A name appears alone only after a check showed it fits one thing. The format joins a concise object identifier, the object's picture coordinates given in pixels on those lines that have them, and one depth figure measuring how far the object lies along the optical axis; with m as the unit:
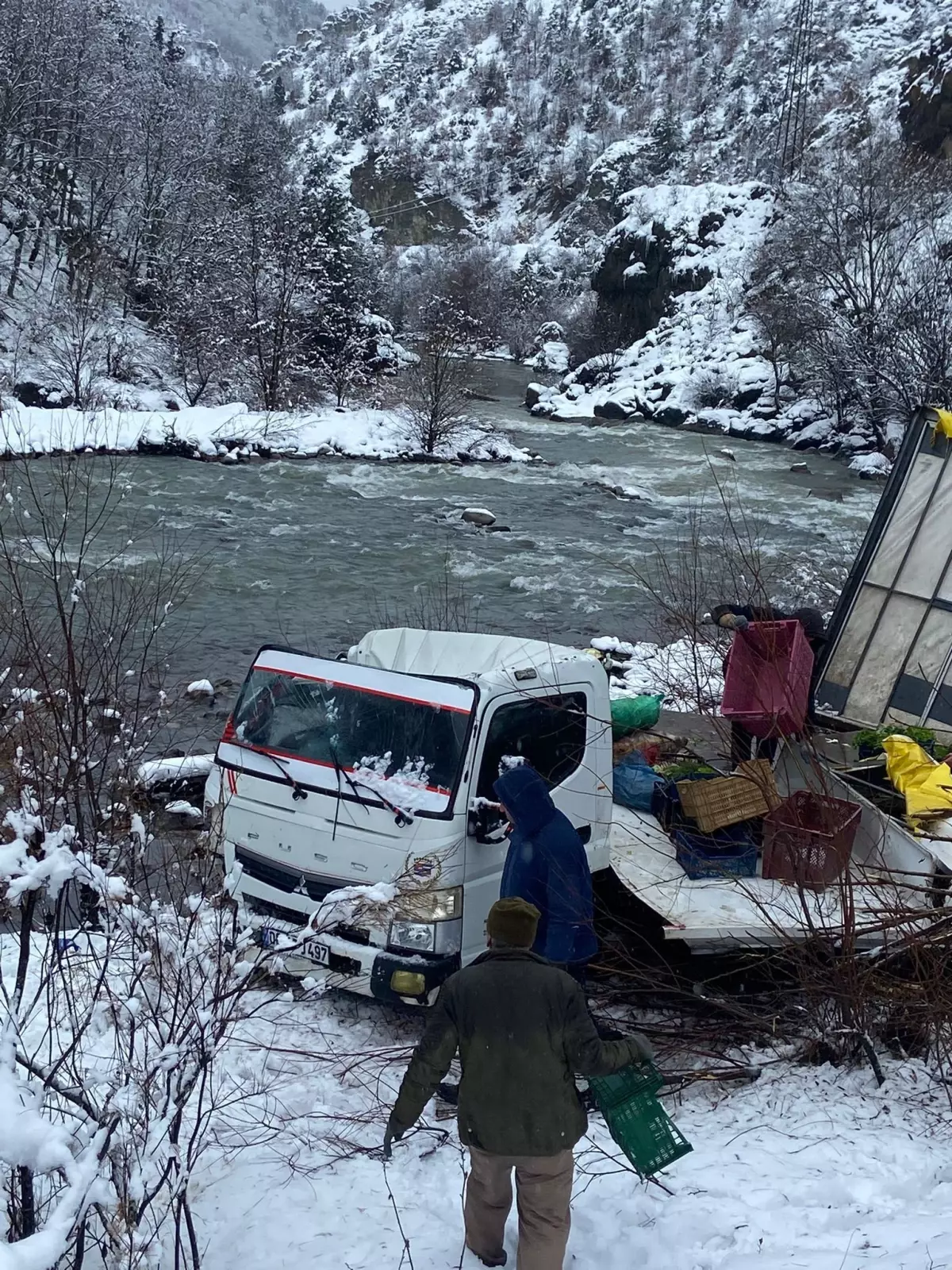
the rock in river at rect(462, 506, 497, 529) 21.47
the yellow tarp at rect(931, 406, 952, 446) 7.61
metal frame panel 7.71
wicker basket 5.88
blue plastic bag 6.57
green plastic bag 8.43
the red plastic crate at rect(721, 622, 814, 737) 6.55
